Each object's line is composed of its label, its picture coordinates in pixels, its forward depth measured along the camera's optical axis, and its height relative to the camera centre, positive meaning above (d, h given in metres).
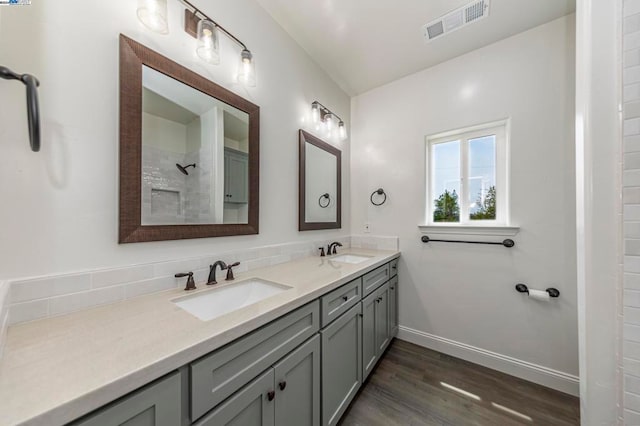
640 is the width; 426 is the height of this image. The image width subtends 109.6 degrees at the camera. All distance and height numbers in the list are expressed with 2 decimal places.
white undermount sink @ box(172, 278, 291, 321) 1.03 -0.43
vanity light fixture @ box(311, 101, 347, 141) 2.03 +0.89
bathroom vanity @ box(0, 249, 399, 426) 0.47 -0.39
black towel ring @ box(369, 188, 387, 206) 2.40 +0.22
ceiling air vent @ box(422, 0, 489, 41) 1.56 +1.43
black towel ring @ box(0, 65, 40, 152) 0.63 +0.30
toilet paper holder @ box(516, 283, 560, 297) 1.63 -0.57
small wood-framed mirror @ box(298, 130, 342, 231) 1.91 +0.27
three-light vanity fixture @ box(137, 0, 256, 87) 1.02 +0.92
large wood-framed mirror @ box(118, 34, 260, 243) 0.97 +0.31
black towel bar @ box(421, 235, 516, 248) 1.77 -0.24
